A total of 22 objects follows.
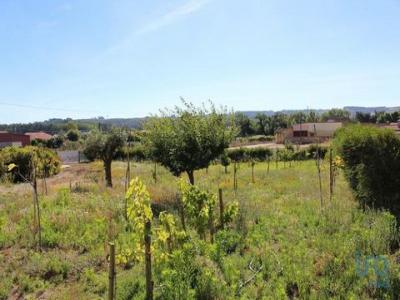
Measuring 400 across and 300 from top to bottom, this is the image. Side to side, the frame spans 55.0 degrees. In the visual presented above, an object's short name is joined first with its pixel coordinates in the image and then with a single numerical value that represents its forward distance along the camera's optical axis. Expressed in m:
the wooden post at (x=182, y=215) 7.03
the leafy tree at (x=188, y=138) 11.65
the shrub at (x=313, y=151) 31.41
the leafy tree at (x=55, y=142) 64.19
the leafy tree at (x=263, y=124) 79.56
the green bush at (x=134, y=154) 34.41
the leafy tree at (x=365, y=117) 87.44
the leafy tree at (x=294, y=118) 83.75
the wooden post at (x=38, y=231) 7.35
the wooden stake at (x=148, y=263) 4.94
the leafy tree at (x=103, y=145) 16.61
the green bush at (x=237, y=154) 35.89
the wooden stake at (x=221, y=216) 7.87
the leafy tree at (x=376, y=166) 9.34
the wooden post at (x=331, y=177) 10.49
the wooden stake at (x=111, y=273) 4.61
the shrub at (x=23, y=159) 21.44
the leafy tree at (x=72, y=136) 74.88
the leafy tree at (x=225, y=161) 20.67
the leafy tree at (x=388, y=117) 80.66
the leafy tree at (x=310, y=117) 75.21
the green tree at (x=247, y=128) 78.50
